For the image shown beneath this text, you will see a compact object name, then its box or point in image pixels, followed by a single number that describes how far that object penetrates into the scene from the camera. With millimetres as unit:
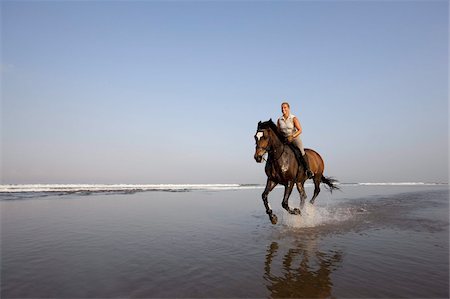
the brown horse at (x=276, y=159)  8416
